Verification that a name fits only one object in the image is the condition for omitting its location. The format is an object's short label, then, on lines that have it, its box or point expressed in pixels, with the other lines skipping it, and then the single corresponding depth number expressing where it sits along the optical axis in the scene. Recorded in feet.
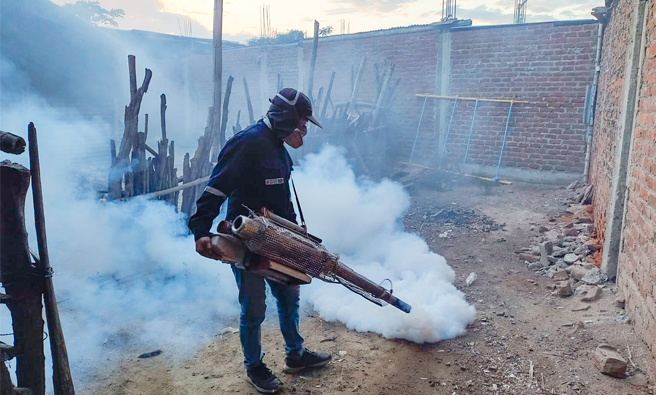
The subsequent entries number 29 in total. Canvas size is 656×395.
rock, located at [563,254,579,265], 17.28
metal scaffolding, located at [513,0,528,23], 56.79
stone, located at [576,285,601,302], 13.94
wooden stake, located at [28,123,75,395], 7.48
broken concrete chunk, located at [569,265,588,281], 15.67
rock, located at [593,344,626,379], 10.24
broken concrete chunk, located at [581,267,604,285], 14.84
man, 9.18
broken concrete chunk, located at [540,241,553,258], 18.58
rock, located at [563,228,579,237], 20.45
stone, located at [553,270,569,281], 16.33
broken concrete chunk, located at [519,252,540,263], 18.71
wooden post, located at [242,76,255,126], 26.68
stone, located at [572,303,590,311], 13.62
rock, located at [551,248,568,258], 18.35
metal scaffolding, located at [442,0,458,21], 41.42
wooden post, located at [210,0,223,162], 20.75
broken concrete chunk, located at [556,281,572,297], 15.00
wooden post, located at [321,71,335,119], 32.56
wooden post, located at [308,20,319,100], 30.98
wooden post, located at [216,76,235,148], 21.09
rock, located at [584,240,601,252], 17.69
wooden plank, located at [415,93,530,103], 35.59
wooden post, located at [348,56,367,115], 36.99
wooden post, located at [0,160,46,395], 6.98
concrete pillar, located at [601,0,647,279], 14.25
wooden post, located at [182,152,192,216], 18.54
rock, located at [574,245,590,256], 17.64
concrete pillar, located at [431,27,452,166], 38.63
